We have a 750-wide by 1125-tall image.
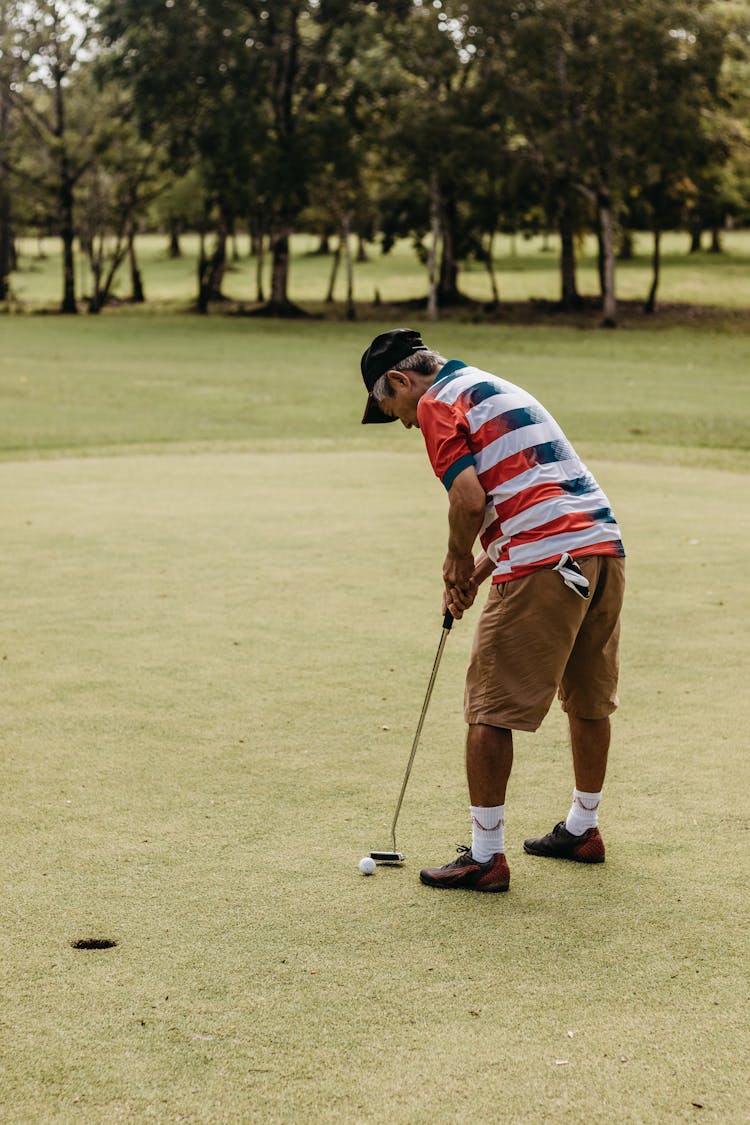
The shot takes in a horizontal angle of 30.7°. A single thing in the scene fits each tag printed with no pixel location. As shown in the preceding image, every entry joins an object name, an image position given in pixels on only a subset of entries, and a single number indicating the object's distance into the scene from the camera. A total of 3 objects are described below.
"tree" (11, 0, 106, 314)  52.50
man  4.70
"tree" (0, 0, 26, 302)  52.91
